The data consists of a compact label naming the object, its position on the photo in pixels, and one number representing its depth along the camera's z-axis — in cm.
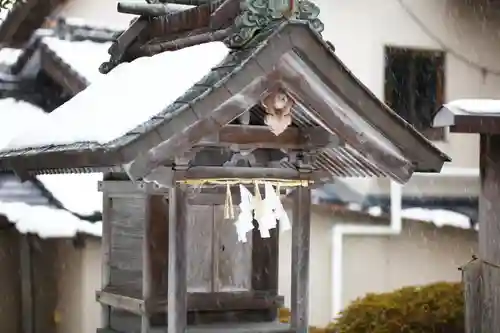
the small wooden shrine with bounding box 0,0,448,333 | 847
